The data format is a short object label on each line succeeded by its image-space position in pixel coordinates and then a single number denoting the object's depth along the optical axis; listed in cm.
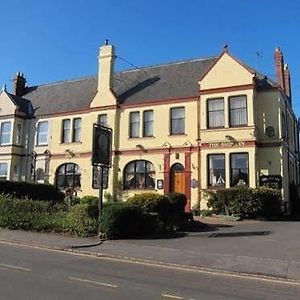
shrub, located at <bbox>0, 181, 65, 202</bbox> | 1790
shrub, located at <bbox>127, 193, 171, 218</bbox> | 1460
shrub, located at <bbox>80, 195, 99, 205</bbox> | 1918
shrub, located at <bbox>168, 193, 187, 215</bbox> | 1522
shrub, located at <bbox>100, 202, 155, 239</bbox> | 1259
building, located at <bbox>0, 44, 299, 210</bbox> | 2095
